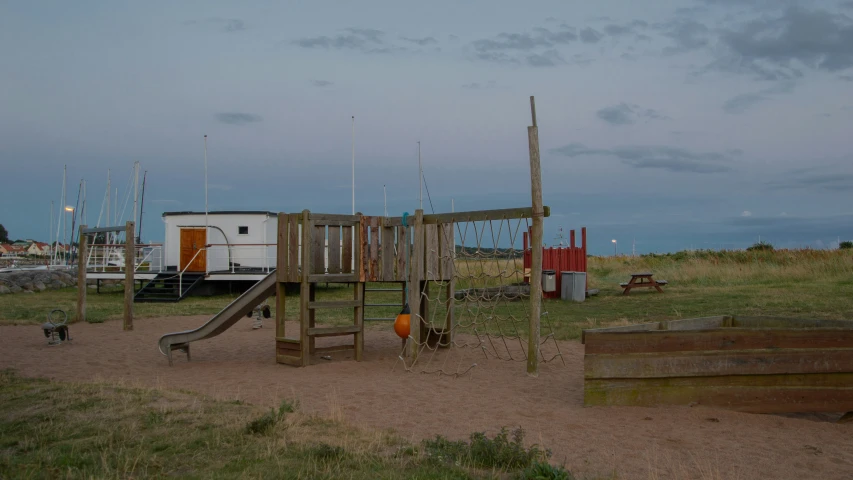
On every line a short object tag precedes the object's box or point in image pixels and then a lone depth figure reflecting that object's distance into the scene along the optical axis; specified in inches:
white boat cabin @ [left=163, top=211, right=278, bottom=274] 1118.4
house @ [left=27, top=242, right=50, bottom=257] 4423.7
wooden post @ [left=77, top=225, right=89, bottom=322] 700.2
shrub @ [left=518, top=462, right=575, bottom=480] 182.9
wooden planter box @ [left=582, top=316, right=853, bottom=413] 275.1
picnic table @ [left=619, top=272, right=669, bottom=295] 917.2
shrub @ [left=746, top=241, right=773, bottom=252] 1571.9
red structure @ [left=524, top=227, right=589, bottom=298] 913.5
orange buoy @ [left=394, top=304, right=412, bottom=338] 426.9
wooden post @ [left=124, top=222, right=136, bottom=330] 639.8
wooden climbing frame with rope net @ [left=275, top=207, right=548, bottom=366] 429.4
